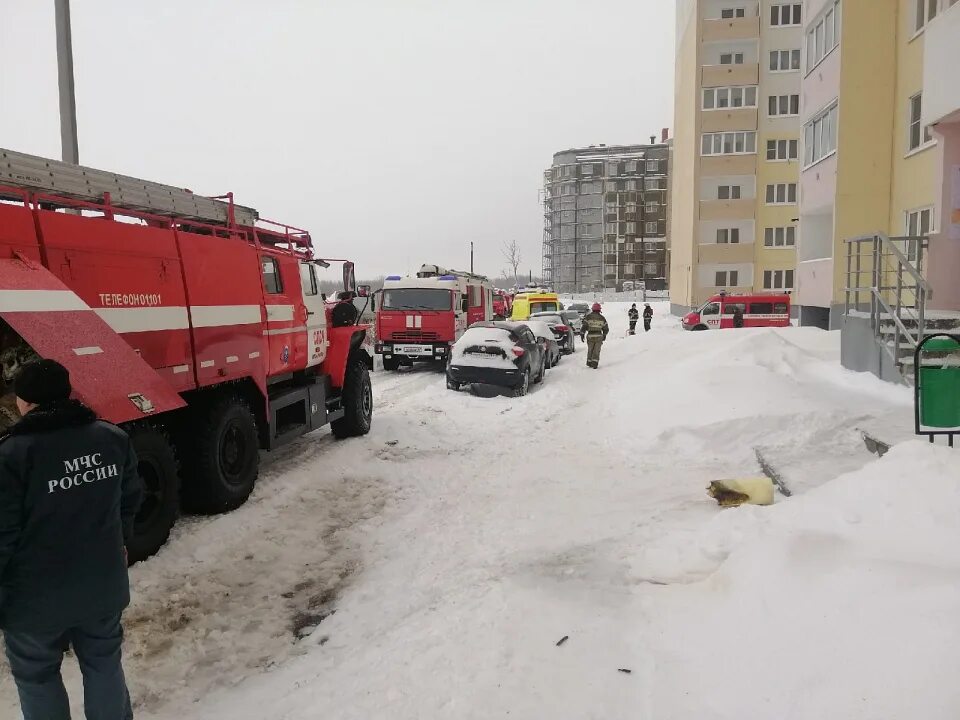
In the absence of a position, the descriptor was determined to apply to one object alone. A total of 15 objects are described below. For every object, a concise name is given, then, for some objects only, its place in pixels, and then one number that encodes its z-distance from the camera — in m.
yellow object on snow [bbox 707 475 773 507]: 5.88
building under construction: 90.25
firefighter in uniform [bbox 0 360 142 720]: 2.56
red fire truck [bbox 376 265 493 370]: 17.95
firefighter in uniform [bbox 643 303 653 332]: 31.23
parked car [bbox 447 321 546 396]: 13.48
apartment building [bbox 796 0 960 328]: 12.02
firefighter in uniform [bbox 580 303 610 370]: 17.39
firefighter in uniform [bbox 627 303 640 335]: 29.01
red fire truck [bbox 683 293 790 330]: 27.61
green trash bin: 6.09
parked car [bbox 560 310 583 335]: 29.49
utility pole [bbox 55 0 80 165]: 8.90
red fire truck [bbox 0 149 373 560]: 4.41
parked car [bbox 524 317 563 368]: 18.15
